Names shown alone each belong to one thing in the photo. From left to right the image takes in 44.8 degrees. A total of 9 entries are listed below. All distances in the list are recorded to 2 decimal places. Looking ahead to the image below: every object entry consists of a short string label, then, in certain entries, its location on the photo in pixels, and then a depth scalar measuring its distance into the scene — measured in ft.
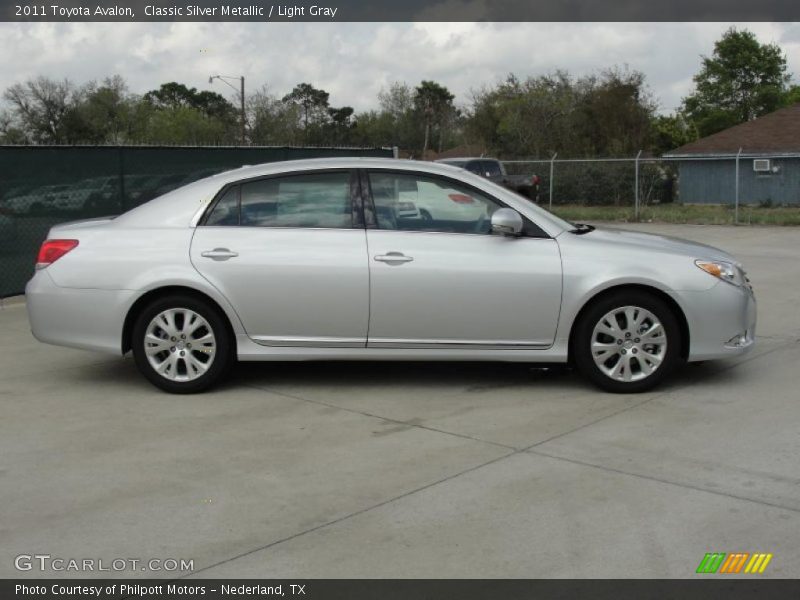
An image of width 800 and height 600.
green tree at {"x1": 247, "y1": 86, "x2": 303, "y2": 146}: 165.17
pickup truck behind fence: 81.87
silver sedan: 21.52
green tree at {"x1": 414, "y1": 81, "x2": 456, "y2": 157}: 244.87
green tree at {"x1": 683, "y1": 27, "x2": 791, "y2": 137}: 203.00
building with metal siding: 108.06
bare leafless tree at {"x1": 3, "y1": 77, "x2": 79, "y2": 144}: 164.86
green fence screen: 35.55
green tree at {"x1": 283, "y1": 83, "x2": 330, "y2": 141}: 200.85
